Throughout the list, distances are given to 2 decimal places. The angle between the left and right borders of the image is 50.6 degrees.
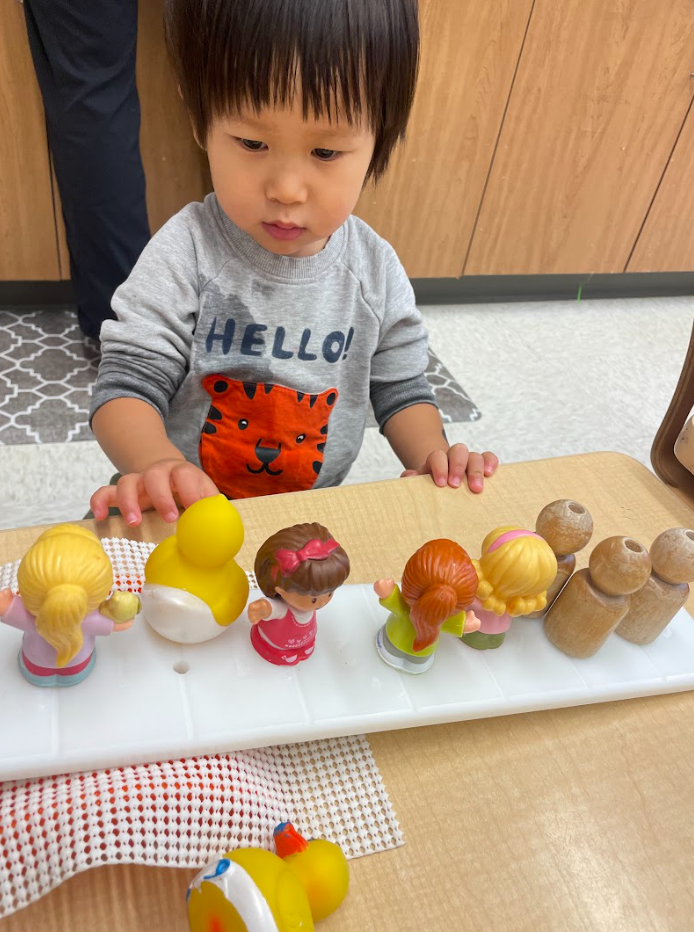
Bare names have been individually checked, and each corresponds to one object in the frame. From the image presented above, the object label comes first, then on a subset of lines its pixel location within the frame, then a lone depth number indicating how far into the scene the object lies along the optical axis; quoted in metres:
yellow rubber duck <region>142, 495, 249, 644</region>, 0.40
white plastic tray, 0.38
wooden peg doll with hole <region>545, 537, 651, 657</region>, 0.47
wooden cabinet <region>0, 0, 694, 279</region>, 1.61
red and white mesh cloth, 0.35
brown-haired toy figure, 0.39
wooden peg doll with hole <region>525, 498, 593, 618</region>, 0.48
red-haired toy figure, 0.41
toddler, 0.52
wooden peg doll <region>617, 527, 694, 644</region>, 0.49
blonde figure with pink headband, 0.44
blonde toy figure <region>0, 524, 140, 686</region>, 0.35
